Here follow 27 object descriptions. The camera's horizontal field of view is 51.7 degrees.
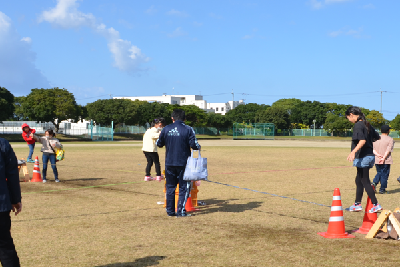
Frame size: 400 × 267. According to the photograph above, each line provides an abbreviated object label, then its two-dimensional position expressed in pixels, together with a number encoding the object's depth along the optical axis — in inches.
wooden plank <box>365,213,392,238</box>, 233.3
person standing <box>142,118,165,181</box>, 482.9
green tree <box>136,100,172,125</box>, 3590.1
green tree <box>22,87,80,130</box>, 2418.8
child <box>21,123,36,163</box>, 725.3
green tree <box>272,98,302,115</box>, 5159.5
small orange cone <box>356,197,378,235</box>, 248.0
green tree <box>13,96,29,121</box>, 4105.8
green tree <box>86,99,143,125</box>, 3014.3
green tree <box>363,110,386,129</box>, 4075.1
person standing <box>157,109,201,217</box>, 296.4
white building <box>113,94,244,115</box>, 6369.1
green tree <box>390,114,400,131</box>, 3961.6
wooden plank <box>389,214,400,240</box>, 229.1
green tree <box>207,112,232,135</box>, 4163.4
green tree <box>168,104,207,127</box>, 3654.3
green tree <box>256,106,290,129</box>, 4104.3
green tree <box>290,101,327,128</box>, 4468.5
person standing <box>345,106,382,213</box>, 279.7
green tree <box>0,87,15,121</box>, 2199.8
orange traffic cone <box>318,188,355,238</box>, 237.1
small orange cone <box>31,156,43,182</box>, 500.4
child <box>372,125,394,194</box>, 415.2
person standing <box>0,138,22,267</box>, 150.1
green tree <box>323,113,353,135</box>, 3698.3
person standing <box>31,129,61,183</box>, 477.1
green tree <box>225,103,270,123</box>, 4736.7
